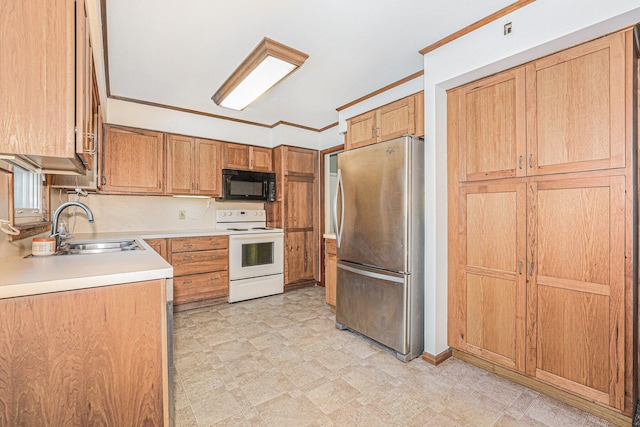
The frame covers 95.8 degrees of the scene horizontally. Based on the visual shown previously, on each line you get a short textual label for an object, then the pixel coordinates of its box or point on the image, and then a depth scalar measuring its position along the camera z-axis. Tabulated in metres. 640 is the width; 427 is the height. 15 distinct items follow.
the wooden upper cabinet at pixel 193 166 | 3.53
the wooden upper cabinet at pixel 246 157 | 3.93
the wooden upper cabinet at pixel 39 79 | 1.02
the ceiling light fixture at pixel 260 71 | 2.23
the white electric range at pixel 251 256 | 3.70
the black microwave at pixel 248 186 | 3.85
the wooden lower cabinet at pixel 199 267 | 3.33
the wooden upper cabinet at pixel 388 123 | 2.41
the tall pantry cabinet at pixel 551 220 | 1.57
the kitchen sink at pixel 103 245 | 2.29
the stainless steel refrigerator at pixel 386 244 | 2.28
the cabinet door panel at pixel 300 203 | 4.26
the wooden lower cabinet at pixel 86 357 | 1.01
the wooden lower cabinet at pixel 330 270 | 3.30
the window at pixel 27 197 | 1.59
